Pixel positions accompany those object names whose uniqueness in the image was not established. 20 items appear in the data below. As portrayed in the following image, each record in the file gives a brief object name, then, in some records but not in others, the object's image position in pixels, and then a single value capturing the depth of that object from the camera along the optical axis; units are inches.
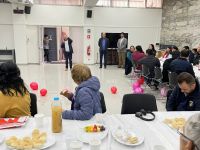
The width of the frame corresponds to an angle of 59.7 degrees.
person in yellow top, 61.8
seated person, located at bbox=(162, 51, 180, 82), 161.1
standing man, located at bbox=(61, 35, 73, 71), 267.3
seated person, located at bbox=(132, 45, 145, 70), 208.6
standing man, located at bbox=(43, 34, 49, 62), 333.7
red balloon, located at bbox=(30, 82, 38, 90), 172.8
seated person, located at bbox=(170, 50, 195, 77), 137.2
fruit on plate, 52.6
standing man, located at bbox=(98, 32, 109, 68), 290.7
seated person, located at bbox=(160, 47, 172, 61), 232.1
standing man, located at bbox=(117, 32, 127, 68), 297.7
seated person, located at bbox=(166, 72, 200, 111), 76.7
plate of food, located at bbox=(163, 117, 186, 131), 57.0
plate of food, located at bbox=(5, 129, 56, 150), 44.7
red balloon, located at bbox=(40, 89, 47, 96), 157.8
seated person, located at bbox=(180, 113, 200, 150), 25.1
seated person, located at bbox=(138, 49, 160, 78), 172.6
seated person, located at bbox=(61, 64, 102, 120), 60.0
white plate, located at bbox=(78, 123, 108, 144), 48.3
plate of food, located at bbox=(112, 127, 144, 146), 47.7
